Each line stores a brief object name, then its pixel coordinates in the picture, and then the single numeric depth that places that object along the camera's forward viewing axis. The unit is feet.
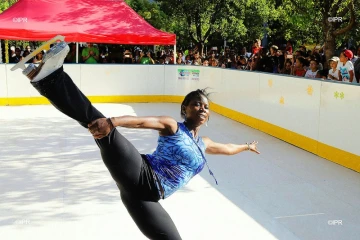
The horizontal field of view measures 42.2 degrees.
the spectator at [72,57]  47.19
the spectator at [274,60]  33.68
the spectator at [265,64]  33.47
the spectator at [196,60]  47.30
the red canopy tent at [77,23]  42.55
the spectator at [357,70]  26.40
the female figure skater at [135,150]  7.63
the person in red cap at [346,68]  24.94
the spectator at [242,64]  43.24
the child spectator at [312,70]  26.94
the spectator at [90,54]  44.63
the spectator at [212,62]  43.45
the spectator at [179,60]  52.77
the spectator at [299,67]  28.58
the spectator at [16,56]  48.26
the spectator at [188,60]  52.30
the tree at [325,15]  39.78
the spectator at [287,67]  31.42
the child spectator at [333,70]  25.43
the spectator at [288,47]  41.37
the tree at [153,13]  81.87
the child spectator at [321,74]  26.43
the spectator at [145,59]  46.09
